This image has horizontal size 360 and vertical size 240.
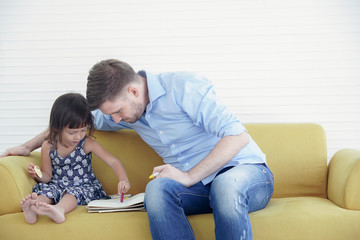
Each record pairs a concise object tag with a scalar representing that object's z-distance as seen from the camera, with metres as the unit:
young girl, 2.09
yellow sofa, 1.79
